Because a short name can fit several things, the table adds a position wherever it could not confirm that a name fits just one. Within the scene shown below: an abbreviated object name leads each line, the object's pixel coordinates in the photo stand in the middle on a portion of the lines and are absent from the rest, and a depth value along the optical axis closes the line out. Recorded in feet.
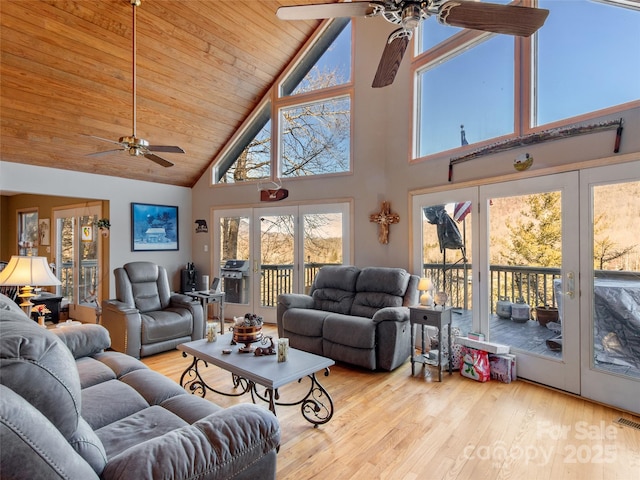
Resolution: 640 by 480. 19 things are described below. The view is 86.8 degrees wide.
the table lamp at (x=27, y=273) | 8.41
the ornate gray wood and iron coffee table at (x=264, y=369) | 7.35
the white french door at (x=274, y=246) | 16.93
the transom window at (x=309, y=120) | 16.90
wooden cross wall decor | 14.84
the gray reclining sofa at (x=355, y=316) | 11.41
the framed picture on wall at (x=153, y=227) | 18.44
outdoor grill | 19.24
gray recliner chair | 12.57
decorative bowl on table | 8.97
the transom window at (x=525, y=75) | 9.09
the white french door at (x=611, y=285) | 8.70
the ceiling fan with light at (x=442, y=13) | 5.61
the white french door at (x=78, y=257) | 18.26
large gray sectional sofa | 2.79
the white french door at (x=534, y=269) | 9.78
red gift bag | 10.86
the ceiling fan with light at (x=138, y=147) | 9.92
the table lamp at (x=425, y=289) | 11.82
